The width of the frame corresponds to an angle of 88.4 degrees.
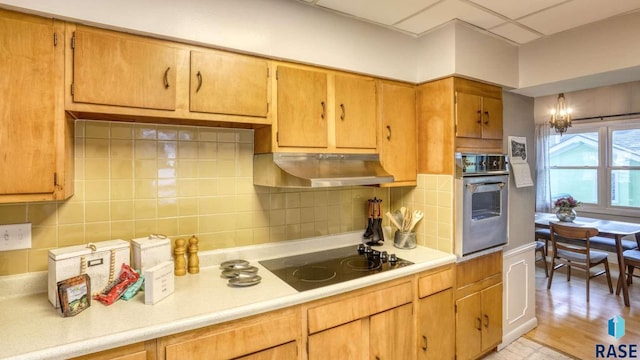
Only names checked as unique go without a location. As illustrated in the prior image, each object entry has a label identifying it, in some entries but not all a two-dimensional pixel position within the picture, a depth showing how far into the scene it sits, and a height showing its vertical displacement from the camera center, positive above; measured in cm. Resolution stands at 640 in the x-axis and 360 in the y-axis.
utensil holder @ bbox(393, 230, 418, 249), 243 -46
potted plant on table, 414 -41
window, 467 +20
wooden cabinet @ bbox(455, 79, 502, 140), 230 +50
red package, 147 -50
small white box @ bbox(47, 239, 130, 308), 142 -38
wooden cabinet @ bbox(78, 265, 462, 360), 137 -76
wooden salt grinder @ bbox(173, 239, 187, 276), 182 -44
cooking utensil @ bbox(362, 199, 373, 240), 253 -37
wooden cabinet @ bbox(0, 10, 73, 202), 130 +29
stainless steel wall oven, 227 -17
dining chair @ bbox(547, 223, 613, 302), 360 -85
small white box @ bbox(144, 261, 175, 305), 146 -47
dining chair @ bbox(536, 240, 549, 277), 421 -95
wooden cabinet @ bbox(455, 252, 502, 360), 236 -97
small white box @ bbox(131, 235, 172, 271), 167 -38
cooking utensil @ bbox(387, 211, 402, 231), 251 -32
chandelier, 398 +75
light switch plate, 155 -27
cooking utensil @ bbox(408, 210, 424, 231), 246 -30
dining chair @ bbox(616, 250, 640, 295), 346 -87
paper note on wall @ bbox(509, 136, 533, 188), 269 +14
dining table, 348 -58
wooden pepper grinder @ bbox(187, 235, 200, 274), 188 -45
